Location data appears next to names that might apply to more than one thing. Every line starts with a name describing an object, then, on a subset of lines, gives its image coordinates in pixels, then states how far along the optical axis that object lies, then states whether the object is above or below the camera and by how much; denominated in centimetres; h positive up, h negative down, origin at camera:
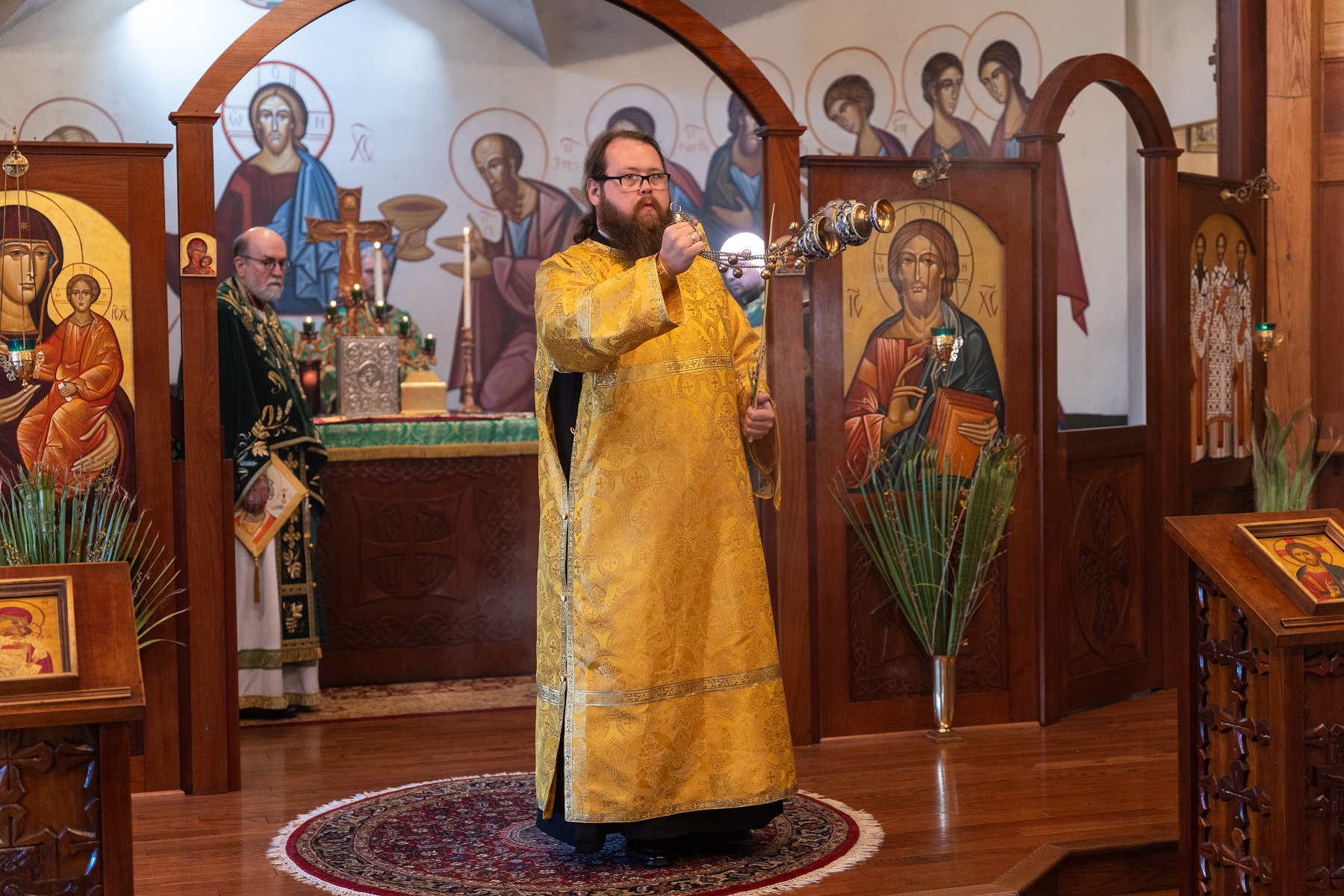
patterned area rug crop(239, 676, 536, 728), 569 -110
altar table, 621 -50
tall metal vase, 503 -96
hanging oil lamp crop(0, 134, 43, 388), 404 +28
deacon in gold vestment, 356 -40
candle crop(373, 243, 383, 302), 673 +78
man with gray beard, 559 -12
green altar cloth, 622 -1
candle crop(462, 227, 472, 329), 667 +74
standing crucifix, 703 +101
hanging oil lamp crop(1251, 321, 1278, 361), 590 +34
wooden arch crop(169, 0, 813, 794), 446 -12
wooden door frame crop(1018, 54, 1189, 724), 525 +32
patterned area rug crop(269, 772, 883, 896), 352 -111
